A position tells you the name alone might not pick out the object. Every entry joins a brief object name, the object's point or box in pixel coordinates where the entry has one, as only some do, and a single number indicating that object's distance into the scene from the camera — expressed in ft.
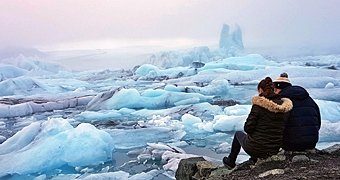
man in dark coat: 9.70
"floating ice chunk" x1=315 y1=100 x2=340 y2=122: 28.71
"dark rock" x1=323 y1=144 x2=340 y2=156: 11.19
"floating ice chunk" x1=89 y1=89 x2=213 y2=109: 39.55
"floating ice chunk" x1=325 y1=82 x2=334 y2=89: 43.11
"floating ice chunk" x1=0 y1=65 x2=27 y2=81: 61.62
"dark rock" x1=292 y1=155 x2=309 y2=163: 9.93
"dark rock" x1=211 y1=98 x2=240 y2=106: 37.63
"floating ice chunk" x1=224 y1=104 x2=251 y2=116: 31.60
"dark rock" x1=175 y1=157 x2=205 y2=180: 12.91
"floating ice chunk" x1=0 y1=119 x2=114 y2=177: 21.01
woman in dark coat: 9.09
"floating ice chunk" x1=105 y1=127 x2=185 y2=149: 24.93
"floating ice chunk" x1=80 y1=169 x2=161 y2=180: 17.54
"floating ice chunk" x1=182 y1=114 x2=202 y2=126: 29.40
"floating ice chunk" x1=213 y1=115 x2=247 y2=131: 27.40
